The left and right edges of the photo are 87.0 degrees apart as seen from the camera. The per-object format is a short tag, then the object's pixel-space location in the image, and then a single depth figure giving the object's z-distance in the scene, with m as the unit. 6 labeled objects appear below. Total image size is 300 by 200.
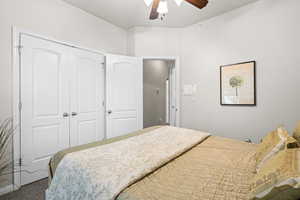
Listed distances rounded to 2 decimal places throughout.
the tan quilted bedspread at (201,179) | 0.81
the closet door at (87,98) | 2.66
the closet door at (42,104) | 2.13
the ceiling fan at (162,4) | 1.80
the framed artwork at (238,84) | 2.49
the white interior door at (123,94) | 3.08
